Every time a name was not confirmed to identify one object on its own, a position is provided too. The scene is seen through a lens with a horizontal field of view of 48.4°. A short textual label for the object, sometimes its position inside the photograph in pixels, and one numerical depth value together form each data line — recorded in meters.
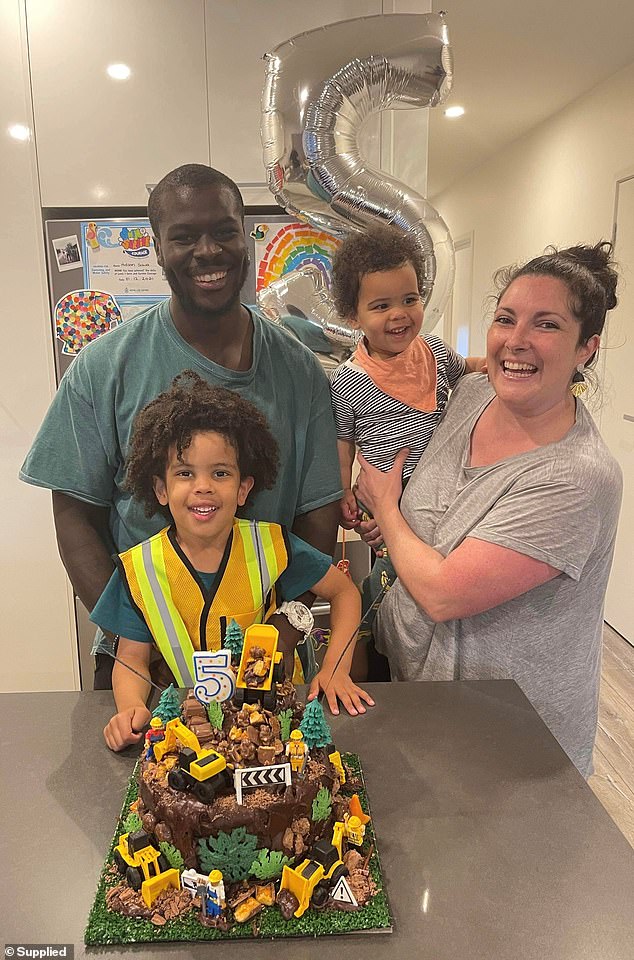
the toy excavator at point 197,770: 0.85
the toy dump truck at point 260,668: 0.95
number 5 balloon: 1.59
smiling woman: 1.20
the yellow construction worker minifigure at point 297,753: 0.88
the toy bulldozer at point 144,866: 0.84
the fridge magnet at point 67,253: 2.25
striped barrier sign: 0.85
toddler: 1.40
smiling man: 1.22
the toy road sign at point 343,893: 0.83
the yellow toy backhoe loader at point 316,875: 0.83
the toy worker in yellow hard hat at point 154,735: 0.94
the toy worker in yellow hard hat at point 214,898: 0.82
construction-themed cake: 0.82
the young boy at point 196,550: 1.18
